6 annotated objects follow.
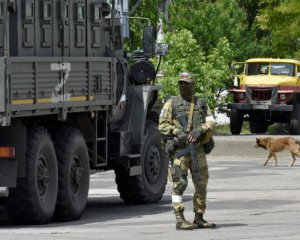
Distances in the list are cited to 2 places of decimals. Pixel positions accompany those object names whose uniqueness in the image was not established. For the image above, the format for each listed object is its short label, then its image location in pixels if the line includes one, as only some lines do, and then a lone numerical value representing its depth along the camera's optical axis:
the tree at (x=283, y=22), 44.47
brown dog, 30.08
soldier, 16.20
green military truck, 16.59
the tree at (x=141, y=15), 41.03
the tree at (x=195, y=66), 47.97
